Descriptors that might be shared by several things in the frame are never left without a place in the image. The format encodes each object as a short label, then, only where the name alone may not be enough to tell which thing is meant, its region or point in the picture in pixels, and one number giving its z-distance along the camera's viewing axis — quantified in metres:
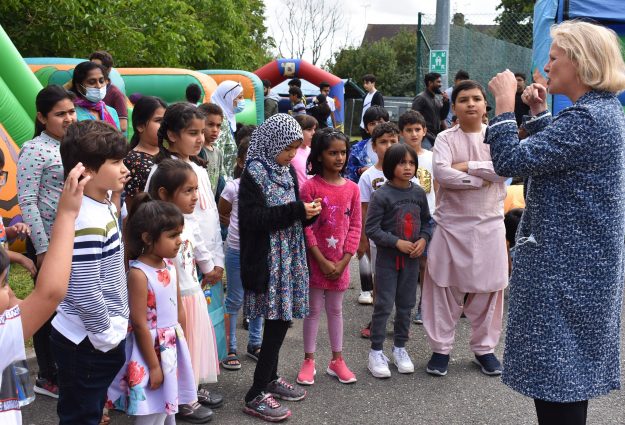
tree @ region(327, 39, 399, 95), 41.19
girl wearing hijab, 3.81
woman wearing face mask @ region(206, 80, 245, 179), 7.19
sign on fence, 11.69
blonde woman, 2.58
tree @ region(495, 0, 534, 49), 13.54
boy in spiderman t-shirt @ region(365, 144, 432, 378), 4.61
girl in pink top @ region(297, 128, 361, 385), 4.29
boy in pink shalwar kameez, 4.51
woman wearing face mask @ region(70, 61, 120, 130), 5.39
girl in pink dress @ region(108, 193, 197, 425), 3.10
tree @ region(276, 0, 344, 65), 41.72
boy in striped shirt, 2.67
